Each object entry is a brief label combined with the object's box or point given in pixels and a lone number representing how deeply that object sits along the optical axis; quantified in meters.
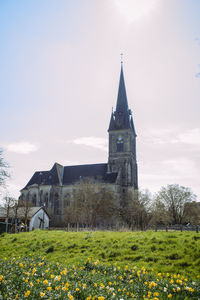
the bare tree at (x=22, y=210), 36.75
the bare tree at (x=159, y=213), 44.38
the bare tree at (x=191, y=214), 52.62
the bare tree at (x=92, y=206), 43.53
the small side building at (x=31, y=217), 36.62
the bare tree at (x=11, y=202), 36.11
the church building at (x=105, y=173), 56.47
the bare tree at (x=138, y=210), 38.22
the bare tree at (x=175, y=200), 52.03
